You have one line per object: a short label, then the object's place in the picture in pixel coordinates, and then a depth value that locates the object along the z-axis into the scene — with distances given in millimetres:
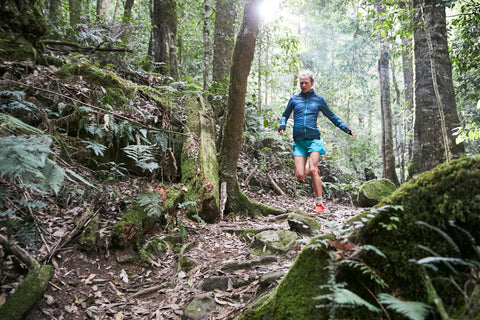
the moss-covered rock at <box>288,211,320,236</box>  4129
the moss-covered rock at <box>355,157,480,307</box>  1316
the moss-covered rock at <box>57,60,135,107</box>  5113
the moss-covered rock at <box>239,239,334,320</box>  1624
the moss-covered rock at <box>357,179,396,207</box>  6438
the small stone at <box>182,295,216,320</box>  2582
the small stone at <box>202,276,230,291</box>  3018
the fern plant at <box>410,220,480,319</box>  1078
